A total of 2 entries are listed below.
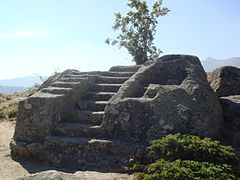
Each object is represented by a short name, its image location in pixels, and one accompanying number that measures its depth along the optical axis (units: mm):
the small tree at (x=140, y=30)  27078
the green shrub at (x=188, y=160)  6078
